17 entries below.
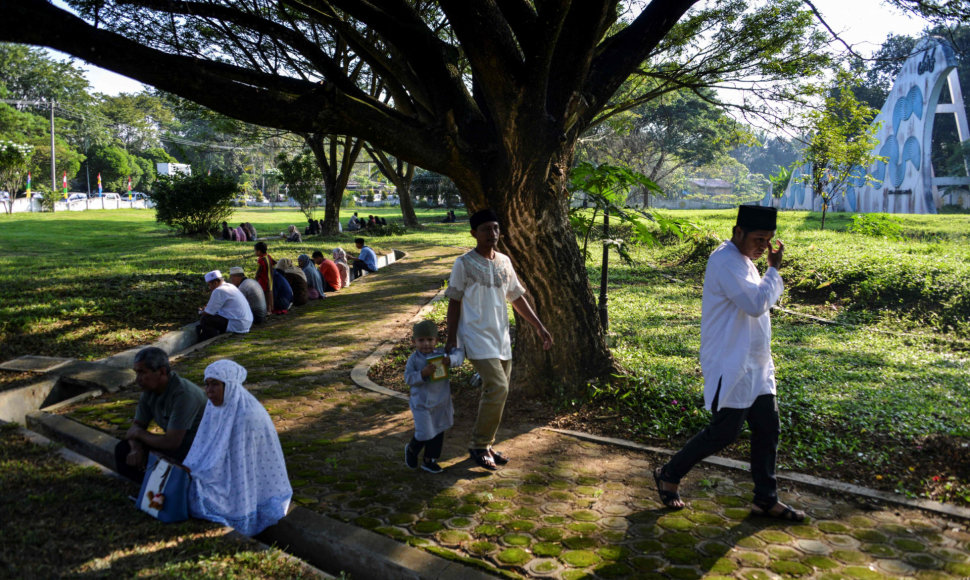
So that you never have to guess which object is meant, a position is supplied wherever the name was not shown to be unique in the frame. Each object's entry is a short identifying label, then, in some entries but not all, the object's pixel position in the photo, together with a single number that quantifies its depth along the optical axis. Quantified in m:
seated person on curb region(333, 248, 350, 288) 13.67
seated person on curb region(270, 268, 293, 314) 10.74
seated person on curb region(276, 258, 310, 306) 11.28
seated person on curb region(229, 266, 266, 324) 9.95
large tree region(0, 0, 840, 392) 4.85
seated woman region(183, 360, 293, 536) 3.72
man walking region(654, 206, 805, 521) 3.63
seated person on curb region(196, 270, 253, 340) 9.04
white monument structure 32.38
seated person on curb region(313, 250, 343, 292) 13.08
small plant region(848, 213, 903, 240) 18.02
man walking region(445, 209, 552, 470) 4.41
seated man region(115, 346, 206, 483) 4.09
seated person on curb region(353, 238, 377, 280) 15.82
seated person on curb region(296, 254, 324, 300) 12.01
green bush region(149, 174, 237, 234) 21.61
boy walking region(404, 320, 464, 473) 4.31
